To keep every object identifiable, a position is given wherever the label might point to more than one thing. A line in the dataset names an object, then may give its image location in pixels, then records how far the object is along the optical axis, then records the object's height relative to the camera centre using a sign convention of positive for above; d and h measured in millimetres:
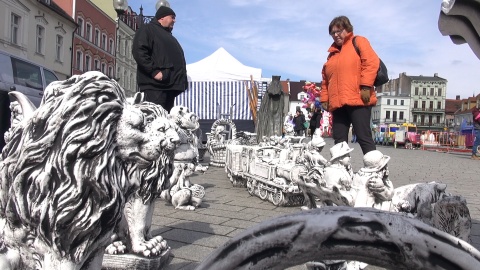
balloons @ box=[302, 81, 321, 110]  16497 +1518
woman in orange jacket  4438 +544
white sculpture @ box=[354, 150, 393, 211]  2980 -323
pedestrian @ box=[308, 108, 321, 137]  14578 +508
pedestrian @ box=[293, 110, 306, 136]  17156 +449
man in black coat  4613 +712
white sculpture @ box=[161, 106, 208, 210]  4242 -437
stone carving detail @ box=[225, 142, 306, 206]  5516 -556
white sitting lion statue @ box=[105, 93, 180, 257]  1673 -208
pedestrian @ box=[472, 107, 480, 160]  14910 +145
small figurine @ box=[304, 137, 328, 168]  4176 -192
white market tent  17016 +1723
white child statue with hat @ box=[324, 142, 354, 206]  3363 -310
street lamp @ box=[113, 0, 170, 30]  9637 +2677
